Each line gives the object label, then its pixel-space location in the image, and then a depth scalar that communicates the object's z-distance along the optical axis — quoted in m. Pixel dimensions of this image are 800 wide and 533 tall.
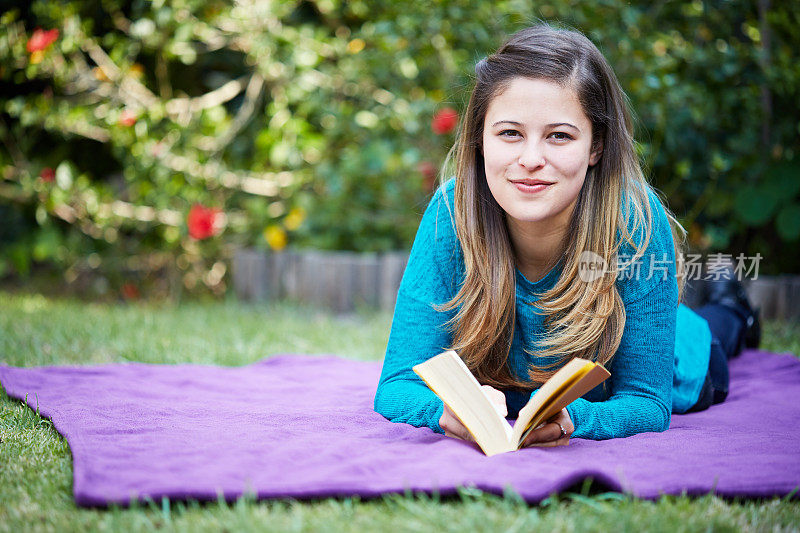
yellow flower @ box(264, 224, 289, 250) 5.02
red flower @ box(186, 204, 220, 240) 4.73
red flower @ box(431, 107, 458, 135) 4.29
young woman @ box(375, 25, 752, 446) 1.87
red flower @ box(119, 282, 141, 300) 5.21
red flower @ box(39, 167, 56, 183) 4.94
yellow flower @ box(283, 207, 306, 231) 4.98
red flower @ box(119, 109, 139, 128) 4.89
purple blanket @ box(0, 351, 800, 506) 1.49
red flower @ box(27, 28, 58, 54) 4.73
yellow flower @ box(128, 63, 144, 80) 5.12
